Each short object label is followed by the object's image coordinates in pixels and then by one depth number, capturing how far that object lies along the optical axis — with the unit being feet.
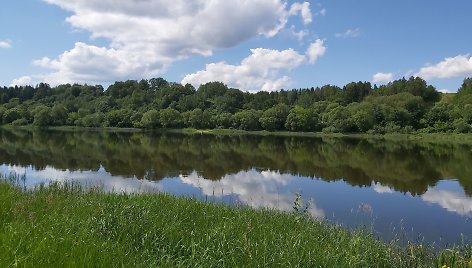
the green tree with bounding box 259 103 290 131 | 404.55
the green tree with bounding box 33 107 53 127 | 422.00
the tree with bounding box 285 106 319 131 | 395.34
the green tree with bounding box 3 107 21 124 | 446.19
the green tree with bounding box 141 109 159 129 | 417.90
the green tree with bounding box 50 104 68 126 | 435.12
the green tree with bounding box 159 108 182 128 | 425.69
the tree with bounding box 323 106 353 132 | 366.22
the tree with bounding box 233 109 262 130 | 410.31
